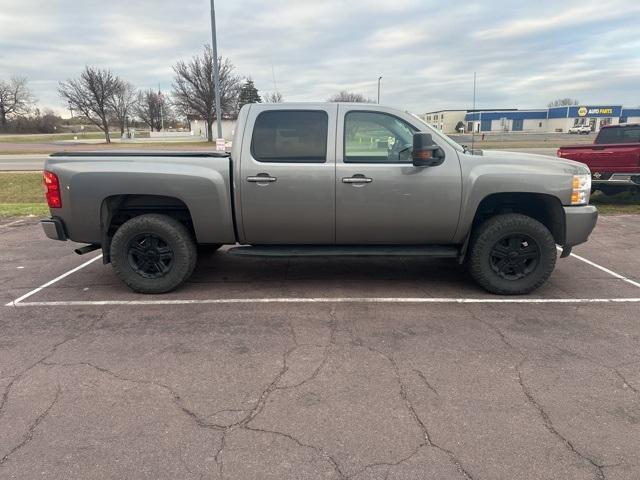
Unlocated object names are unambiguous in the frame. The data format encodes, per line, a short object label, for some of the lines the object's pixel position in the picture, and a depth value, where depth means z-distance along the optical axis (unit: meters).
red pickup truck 9.44
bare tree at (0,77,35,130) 76.12
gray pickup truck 4.59
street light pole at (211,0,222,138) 16.50
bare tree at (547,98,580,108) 124.50
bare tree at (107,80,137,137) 50.41
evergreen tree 41.78
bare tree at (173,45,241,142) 41.44
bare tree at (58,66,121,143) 46.50
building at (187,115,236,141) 48.12
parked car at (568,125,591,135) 70.29
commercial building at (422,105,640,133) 87.44
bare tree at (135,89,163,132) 75.32
